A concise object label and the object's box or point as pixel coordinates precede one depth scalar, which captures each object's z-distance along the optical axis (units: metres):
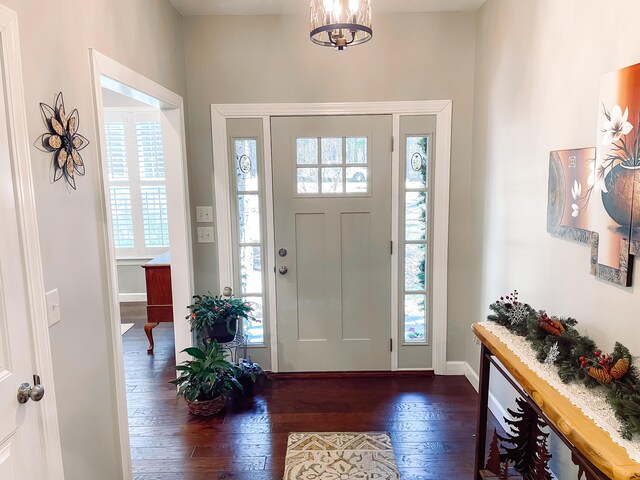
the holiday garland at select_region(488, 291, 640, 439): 1.19
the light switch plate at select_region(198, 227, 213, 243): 3.19
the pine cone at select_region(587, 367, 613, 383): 1.34
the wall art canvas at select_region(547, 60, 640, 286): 1.42
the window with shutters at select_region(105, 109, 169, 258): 5.29
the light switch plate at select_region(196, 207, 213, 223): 3.17
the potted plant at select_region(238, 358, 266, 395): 3.02
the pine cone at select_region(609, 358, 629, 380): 1.34
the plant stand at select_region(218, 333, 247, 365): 3.05
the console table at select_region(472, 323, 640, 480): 1.02
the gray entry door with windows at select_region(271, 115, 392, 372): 3.11
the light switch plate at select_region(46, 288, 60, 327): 1.48
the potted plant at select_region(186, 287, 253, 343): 2.91
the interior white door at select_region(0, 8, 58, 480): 1.25
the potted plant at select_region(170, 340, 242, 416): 2.73
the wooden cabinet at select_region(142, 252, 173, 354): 3.74
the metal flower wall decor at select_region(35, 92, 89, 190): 1.48
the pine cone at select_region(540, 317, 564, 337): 1.67
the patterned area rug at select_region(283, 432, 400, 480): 2.22
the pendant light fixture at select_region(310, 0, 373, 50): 1.55
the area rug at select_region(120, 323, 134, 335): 4.48
